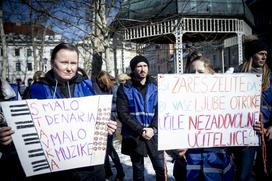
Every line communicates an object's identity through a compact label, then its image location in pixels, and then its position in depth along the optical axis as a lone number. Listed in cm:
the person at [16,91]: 320
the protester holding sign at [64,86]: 242
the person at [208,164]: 271
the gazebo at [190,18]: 781
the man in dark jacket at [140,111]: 370
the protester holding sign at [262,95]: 323
